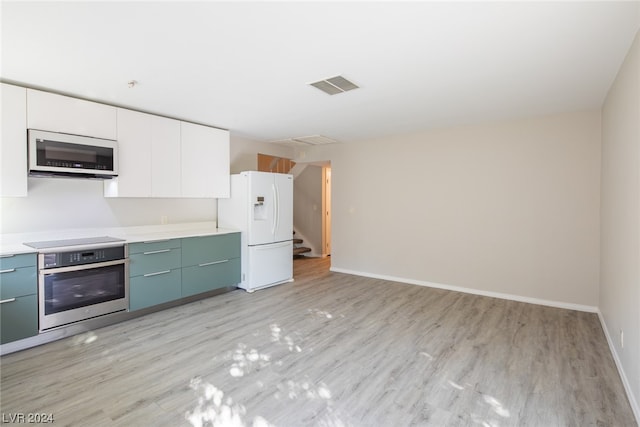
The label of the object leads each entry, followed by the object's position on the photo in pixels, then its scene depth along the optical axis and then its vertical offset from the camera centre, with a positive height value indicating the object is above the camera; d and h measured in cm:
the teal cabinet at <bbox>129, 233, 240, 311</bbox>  340 -67
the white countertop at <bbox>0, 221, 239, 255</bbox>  291 -25
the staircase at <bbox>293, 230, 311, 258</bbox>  726 -84
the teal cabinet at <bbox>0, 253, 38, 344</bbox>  255 -72
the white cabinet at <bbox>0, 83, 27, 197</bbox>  271 +63
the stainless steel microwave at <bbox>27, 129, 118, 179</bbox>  286 +56
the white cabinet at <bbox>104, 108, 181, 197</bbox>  347 +67
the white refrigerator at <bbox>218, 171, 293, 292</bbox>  448 -14
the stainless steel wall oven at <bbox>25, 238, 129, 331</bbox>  277 -67
